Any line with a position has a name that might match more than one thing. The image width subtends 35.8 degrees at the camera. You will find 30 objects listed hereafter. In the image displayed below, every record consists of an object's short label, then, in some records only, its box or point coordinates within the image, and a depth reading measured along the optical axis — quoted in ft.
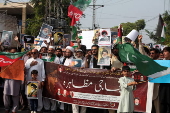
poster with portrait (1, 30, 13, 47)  29.42
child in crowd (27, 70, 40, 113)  22.22
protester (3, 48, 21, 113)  22.48
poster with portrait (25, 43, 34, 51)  36.36
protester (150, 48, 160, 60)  21.26
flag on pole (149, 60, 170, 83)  19.75
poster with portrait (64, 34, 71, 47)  38.79
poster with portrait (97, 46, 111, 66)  22.28
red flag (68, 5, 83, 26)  29.45
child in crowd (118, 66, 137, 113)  17.01
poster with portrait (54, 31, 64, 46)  37.58
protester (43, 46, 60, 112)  24.45
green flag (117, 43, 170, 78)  16.61
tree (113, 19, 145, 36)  233.96
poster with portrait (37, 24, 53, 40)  36.04
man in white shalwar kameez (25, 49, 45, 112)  22.90
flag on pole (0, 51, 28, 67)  22.59
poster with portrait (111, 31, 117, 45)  38.70
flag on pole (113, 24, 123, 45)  20.96
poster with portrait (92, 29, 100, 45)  34.07
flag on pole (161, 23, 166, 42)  29.16
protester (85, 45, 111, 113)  22.76
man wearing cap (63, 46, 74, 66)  23.72
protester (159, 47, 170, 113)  20.17
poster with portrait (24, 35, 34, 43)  37.58
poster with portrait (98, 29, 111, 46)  24.69
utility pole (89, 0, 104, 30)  103.43
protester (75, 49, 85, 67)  22.75
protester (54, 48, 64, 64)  25.43
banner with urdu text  20.85
